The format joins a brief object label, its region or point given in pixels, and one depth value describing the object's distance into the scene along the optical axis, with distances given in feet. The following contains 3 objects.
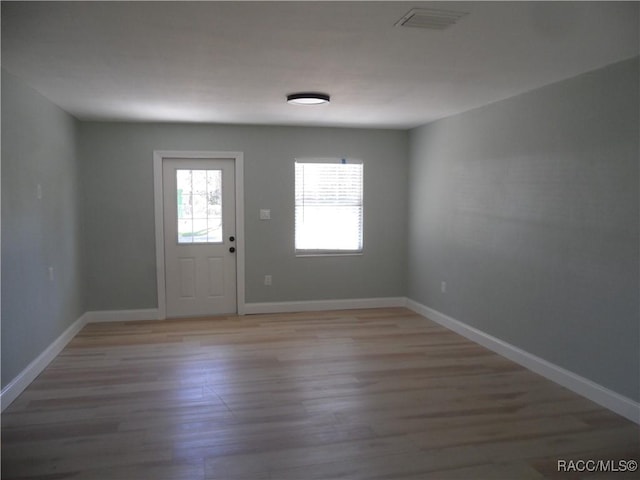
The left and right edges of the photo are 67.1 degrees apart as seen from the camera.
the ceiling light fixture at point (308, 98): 13.28
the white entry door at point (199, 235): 18.99
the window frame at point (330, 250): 19.88
